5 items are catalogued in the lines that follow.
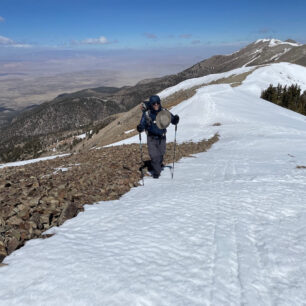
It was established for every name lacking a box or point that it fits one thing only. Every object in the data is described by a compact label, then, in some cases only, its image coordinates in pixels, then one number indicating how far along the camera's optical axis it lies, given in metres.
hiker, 10.40
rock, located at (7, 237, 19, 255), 4.89
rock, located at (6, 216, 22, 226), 5.73
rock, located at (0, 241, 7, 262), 4.67
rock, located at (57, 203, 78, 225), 6.31
